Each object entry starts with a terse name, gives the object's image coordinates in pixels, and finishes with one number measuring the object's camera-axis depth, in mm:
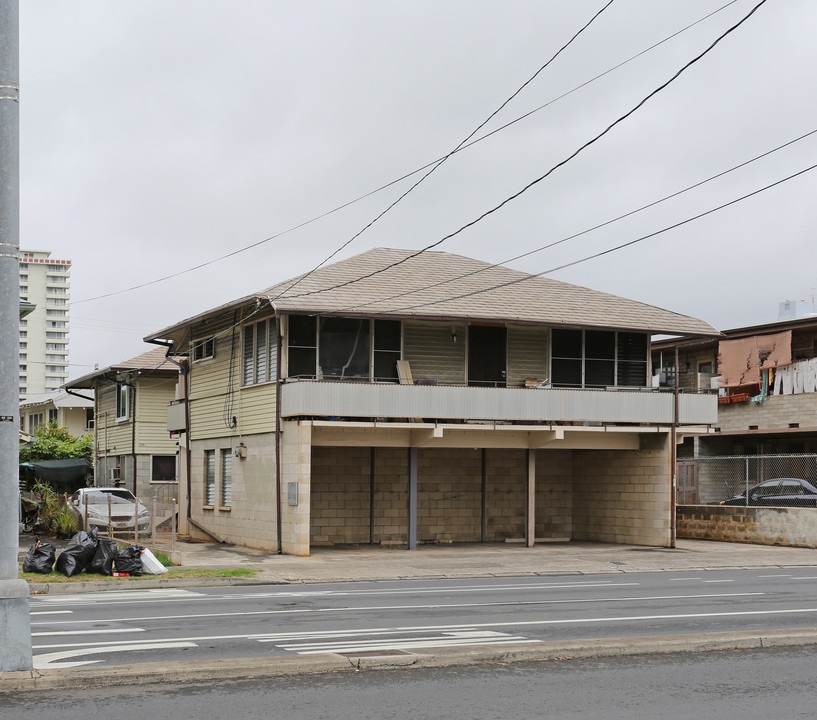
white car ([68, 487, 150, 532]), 32781
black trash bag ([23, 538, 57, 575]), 21016
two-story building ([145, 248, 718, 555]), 28000
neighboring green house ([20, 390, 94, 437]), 59219
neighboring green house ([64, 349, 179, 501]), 42938
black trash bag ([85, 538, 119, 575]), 21250
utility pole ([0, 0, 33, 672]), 9062
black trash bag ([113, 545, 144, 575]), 21391
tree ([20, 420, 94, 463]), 49625
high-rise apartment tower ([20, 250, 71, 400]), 166625
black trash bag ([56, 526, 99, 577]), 20953
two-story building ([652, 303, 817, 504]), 39969
